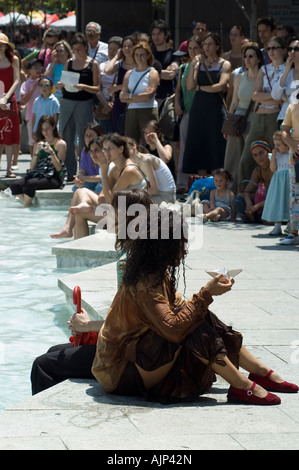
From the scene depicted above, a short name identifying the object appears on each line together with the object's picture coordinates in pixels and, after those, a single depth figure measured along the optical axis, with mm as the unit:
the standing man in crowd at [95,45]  13977
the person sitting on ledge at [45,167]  12266
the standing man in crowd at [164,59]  12797
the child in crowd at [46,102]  14031
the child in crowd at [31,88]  15453
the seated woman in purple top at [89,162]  10734
